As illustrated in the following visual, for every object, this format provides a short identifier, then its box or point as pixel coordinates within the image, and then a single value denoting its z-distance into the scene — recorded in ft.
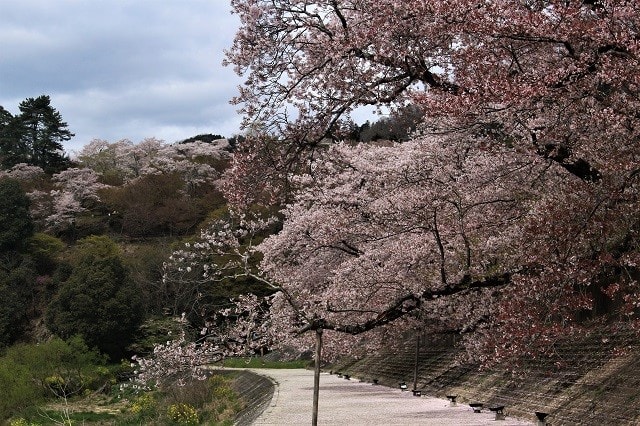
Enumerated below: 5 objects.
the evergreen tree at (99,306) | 128.57
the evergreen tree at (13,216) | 174.50
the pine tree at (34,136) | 242.17
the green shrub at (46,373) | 90.99
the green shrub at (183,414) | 61.38
